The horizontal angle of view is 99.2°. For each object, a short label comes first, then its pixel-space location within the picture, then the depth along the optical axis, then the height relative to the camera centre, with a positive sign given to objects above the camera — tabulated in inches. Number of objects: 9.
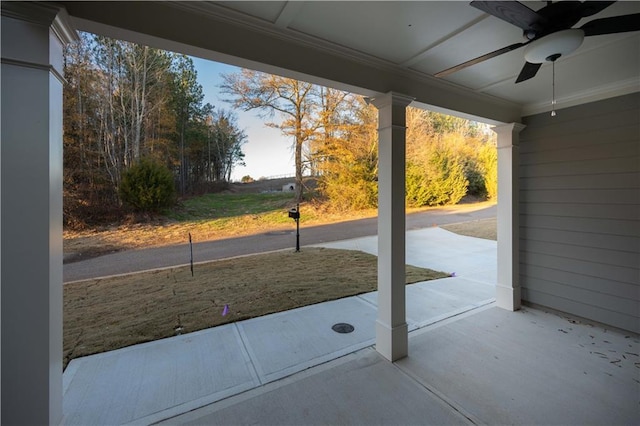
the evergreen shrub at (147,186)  351.9 +35.5
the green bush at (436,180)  475.8 +56.4
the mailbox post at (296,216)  268.0 -3.9
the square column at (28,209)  46.7 +0.8
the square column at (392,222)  89.4 -3.4
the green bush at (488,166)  525.3 +89.8
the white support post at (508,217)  127.4 -2.8
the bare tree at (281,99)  411.2 +176.5
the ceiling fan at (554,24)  48.9 +36.4
